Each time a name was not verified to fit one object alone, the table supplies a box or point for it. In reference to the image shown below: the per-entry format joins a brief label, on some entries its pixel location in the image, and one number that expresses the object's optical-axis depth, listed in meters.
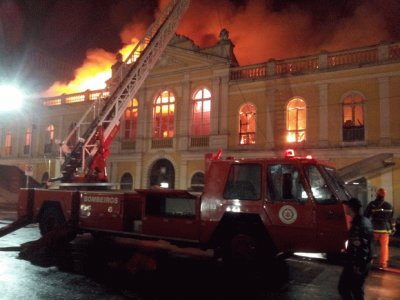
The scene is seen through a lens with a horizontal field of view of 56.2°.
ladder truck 7.06
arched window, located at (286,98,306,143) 19.86
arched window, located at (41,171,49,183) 29.46
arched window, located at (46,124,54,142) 29.60
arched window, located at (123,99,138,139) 25.38
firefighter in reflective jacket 9.08
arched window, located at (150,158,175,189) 23.64
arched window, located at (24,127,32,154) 30.94
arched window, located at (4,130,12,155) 32.29
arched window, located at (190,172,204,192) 22.30
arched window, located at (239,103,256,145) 21.19
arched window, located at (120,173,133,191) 24.77
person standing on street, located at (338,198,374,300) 5.04
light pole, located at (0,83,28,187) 18.22
